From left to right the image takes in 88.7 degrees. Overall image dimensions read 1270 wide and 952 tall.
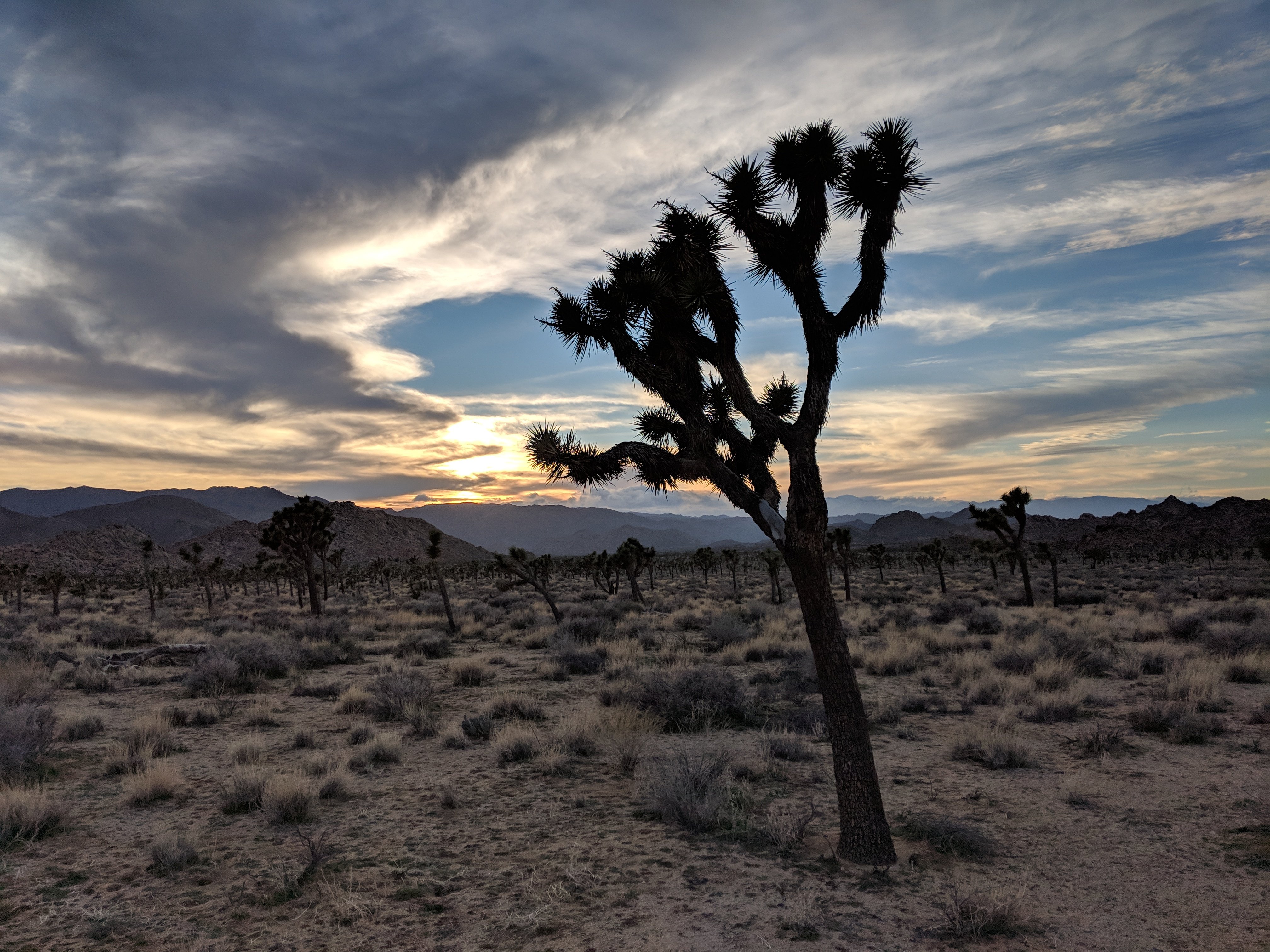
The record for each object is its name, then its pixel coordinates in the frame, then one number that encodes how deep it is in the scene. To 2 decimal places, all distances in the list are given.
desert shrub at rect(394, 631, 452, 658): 20.83
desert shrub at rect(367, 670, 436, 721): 12.80
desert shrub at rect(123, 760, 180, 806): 8.40
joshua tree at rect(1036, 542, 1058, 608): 27.75
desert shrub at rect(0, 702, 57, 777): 8.80
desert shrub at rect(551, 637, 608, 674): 17.09
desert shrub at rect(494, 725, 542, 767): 10.06
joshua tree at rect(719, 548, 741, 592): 44.94
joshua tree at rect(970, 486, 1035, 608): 26.28
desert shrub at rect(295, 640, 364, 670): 19.12
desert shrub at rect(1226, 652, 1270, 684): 13.48
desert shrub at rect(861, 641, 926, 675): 16.09
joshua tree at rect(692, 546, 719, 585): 56.38
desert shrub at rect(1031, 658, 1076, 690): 13.44
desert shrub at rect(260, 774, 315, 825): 7.74
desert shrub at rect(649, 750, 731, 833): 7.46
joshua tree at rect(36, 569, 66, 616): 35.38
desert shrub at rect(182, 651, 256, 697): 15.15
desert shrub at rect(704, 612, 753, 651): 20.55
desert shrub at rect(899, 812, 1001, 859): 6.70
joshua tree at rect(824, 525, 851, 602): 36.69
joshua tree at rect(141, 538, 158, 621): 44.84
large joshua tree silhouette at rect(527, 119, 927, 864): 6.53
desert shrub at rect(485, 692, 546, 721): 12.76
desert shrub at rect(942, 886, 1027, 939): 5.25
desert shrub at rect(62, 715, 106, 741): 11.30
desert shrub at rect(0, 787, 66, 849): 7.21
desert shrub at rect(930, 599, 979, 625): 24.62
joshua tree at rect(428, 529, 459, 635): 25.98
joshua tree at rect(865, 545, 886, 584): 50.28
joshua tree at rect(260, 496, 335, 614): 34.34
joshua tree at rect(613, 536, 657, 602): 36.00
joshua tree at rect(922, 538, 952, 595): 38.56
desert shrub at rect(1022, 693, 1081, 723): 11.51
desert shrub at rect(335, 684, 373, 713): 13.37
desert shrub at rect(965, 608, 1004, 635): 21.69
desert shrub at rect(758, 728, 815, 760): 9.74
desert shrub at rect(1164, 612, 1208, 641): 18.16
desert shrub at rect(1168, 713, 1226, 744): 9.98
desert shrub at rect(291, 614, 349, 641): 23.61
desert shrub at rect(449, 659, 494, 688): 16.34
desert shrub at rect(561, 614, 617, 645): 21.66
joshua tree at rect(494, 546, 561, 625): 26.70
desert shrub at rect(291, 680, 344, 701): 15.05
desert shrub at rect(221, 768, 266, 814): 8.21
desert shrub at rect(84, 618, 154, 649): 23.23
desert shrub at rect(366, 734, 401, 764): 10.13
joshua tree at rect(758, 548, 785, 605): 32.94
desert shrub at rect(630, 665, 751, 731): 11.79
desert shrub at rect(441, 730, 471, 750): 10.92
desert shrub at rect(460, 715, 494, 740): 11.41
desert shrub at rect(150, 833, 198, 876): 6.60
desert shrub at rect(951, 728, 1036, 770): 9.27
